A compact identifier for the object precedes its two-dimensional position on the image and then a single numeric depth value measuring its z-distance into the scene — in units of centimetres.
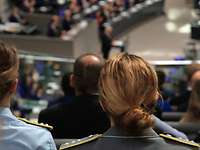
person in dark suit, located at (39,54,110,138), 490
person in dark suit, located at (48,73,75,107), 576
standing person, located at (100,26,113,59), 2645
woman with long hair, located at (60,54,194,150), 286
